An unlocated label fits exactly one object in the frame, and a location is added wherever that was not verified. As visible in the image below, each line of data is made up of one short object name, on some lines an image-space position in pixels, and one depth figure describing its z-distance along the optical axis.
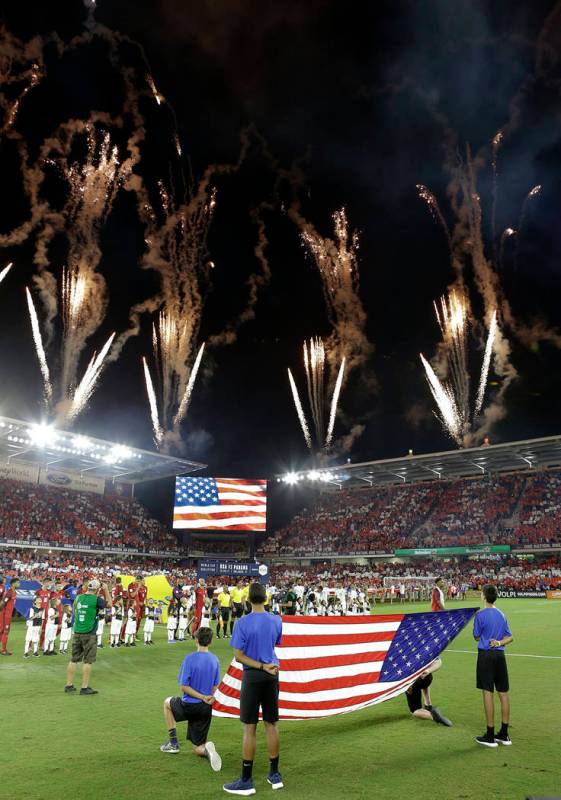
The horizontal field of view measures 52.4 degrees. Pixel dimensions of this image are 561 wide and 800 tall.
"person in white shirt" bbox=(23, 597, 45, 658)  15.62
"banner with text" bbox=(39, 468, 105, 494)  57.58
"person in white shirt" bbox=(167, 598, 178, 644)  19.45
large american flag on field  7.50
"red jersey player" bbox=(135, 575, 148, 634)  19.27
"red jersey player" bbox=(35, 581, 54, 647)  15.88
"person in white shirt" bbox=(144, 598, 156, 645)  19.38
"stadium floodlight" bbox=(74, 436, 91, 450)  47.84
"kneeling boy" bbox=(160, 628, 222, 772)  6.42
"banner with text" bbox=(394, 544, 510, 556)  49.38
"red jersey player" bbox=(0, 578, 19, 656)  16.16
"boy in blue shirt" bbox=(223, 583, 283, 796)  5.62
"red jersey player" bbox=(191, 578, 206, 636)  19.53
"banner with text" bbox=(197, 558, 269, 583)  42.97
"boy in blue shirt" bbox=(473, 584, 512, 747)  7.14
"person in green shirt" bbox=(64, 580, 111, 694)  10.27
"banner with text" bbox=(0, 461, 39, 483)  54.34
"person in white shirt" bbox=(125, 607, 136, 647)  18.66
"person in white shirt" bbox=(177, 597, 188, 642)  20.03
